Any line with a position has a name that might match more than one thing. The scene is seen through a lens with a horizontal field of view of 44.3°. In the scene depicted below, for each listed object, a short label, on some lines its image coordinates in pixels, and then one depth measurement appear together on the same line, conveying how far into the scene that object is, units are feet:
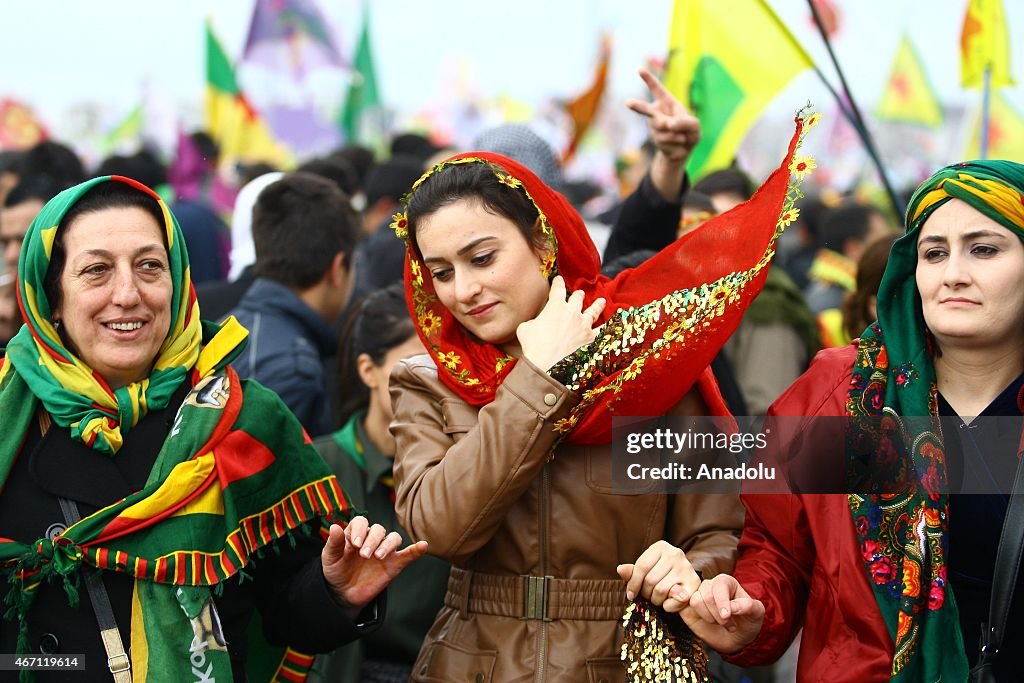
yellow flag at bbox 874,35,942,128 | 36.76
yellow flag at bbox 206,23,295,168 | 38.37
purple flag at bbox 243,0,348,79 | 35.81
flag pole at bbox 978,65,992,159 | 16.67
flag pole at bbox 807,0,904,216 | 14.93
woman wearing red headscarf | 9.12
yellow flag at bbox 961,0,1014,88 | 16.79
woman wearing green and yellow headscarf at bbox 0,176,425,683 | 9.49
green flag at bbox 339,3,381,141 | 41.89
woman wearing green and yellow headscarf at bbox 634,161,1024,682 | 8.97
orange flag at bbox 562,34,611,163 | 25.20
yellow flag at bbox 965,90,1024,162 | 20.52
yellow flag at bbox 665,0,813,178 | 16.51
